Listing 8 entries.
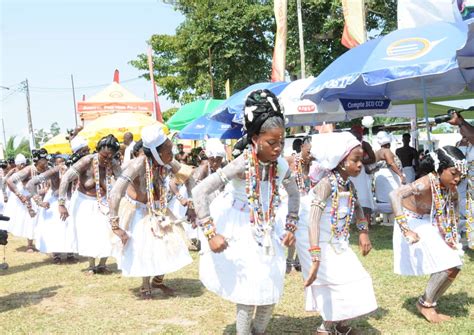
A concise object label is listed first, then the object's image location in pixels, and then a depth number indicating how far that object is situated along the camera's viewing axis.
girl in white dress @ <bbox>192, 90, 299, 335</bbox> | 3.75
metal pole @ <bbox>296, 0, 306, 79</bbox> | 19.31
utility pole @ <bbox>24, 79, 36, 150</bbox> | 42.44
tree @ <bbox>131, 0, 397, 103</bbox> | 25.58
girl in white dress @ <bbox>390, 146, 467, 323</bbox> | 4.70
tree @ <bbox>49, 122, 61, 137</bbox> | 97.84
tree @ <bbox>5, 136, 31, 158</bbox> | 58.03
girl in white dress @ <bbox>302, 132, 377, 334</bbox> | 4.08
